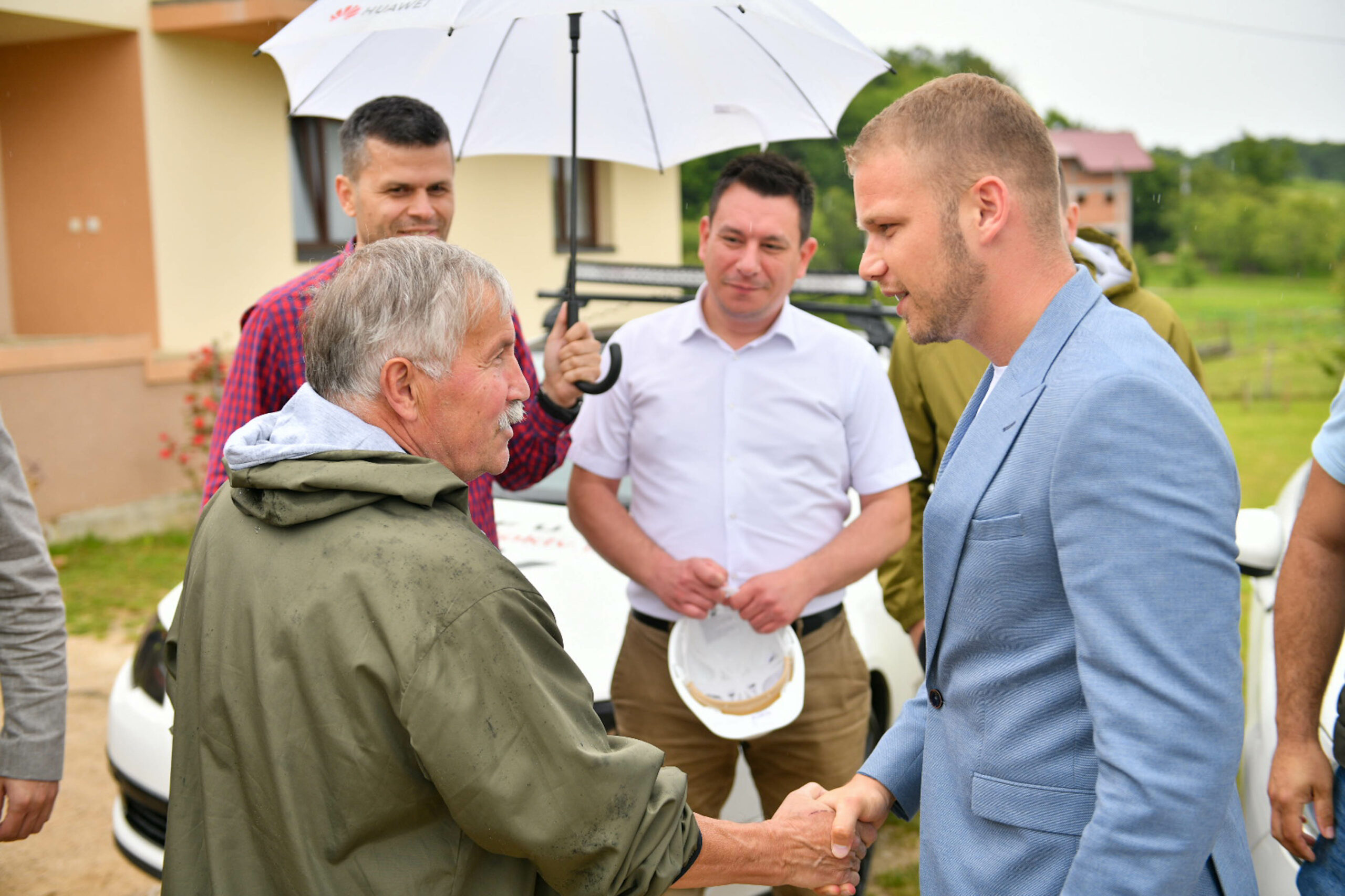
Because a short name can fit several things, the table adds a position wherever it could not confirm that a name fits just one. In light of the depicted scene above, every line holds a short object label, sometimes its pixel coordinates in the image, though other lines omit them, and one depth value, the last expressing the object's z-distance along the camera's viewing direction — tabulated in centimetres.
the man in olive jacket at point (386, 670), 151
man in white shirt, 324
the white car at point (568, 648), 344
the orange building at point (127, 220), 906
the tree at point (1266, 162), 4731
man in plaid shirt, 292
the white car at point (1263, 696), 257
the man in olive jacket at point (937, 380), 341
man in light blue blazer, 143
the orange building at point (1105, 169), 5509
